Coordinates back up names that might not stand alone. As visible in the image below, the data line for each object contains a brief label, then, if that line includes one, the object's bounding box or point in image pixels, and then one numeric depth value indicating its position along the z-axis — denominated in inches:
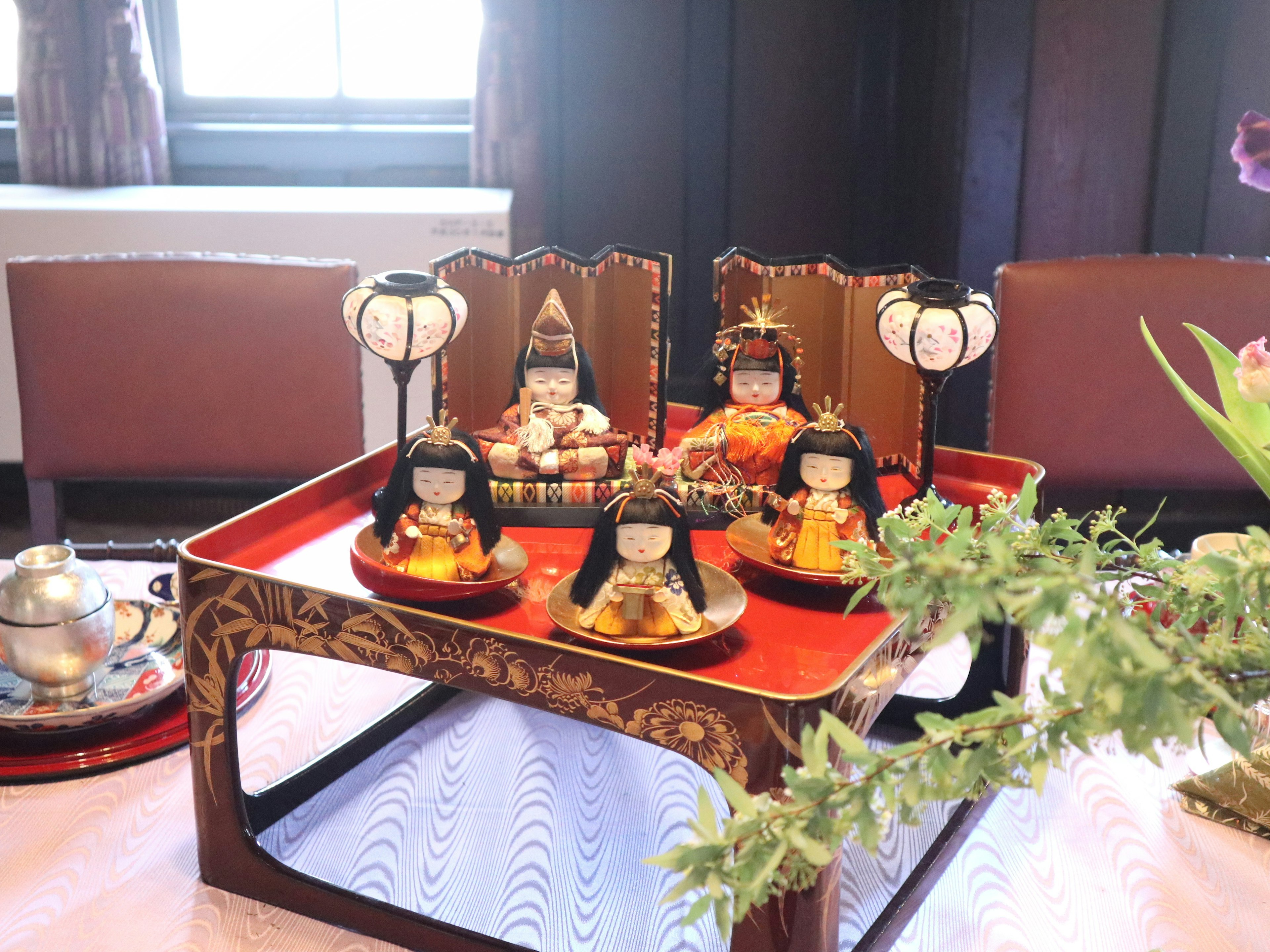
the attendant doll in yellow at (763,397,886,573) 36.1
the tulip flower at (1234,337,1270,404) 22.7
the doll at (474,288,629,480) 43.9
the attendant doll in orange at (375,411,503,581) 34.7
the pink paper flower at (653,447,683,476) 34.2
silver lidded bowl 33.5
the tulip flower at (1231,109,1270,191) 22.6
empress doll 43.5
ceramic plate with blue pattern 34.0
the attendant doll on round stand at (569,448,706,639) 31.7
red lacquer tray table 28.1
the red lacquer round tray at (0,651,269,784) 33.5
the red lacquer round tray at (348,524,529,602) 33.8
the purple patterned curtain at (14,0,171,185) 97.7
